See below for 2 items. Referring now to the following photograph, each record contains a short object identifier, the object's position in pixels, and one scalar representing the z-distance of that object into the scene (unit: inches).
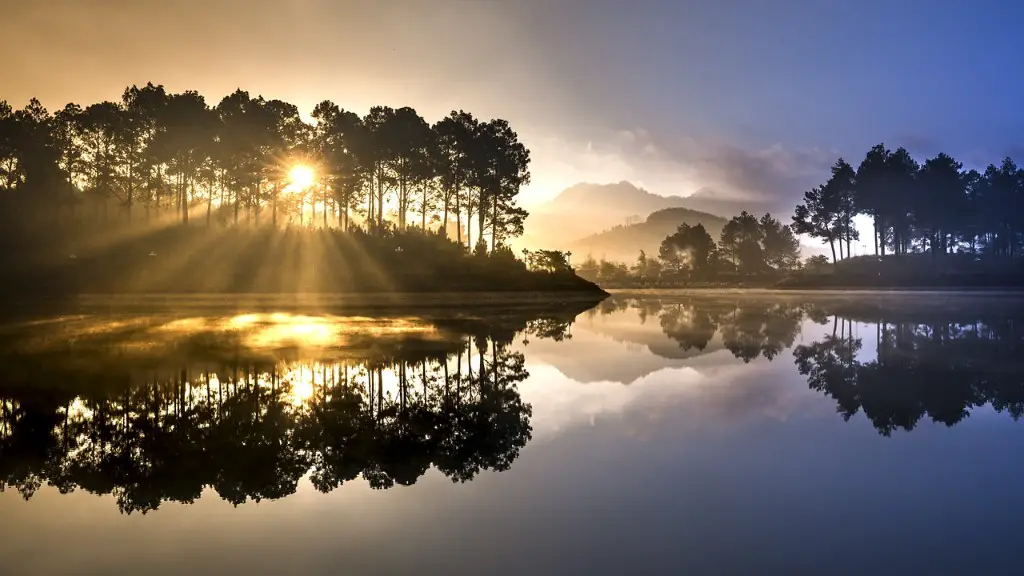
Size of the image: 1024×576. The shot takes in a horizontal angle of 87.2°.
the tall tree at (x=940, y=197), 4136.3
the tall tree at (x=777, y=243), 5782.5
